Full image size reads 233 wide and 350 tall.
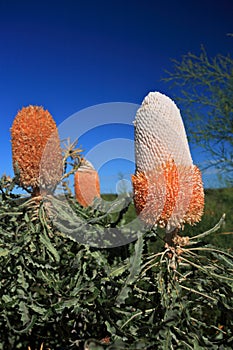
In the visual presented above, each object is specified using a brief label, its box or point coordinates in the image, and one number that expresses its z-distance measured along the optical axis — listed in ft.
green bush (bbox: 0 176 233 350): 2.05
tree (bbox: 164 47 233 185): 10.67
